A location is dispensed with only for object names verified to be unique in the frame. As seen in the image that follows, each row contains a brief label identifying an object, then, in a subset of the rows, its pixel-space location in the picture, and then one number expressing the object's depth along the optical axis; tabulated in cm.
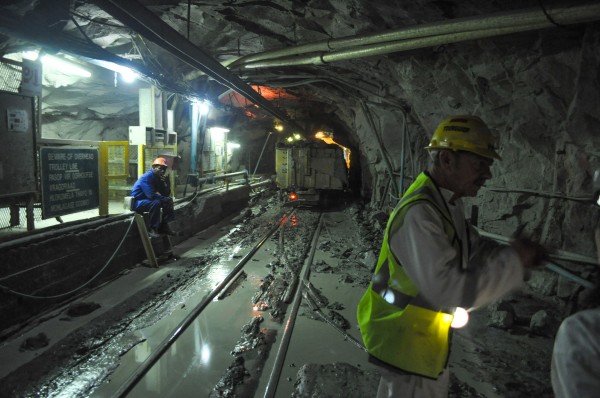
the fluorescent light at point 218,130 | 1623
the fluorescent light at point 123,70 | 823
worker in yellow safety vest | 159
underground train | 1638
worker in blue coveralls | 779
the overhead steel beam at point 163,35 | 355
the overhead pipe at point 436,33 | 340
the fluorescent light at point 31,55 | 834
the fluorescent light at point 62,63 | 824
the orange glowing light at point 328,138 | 2103
